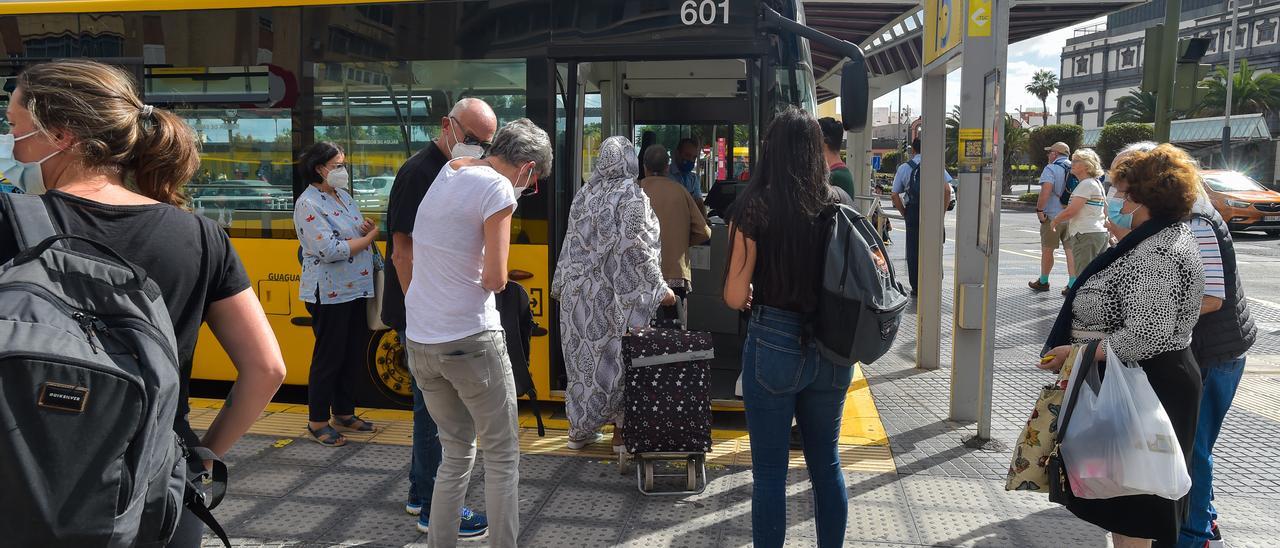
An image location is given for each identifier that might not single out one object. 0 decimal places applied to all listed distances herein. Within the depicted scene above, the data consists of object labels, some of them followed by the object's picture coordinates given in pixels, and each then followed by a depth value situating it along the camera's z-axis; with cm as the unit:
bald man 368
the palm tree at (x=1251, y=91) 5206
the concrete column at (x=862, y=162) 1658
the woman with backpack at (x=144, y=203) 169
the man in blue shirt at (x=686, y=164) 901
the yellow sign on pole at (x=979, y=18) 531
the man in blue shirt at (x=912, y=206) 1071
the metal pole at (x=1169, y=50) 846
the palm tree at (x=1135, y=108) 5628
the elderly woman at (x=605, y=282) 479
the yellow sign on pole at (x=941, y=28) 571
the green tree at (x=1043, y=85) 10703
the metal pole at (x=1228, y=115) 3422
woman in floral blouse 495
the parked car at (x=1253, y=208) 2000
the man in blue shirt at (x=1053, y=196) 1077
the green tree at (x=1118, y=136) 4344
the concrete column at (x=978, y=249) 523
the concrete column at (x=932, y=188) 691
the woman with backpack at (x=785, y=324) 313
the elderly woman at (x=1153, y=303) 314
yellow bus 530
